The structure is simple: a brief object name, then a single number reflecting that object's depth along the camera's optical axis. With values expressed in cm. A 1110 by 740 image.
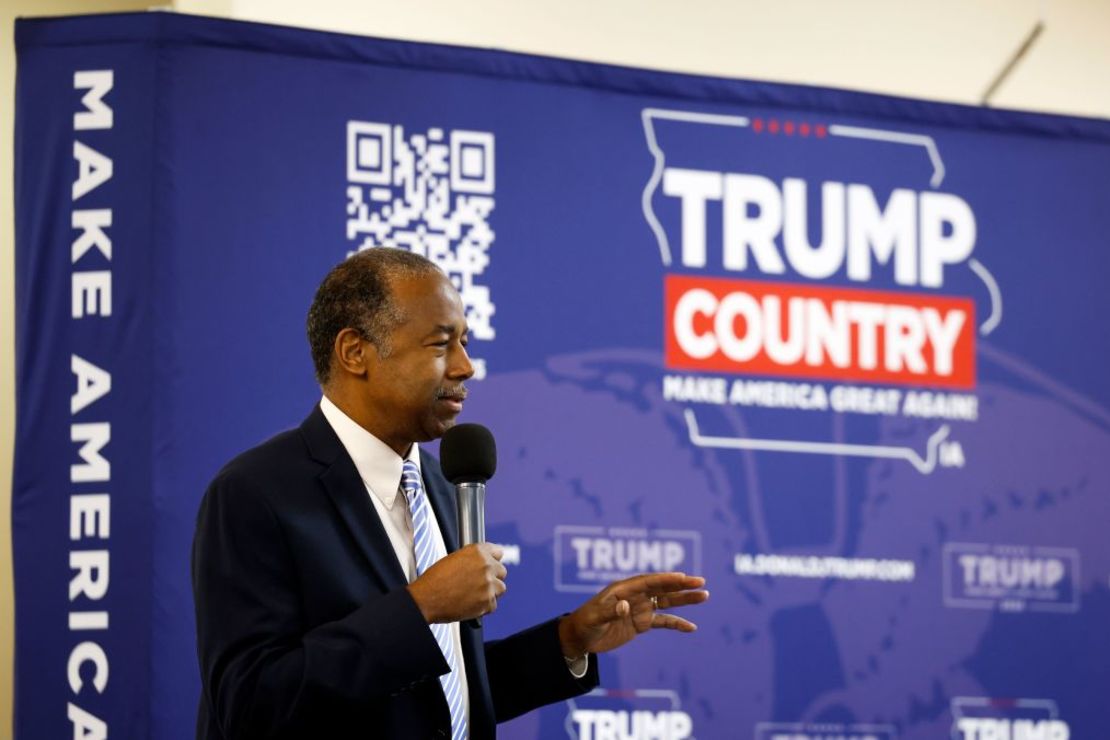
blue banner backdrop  779
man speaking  418
